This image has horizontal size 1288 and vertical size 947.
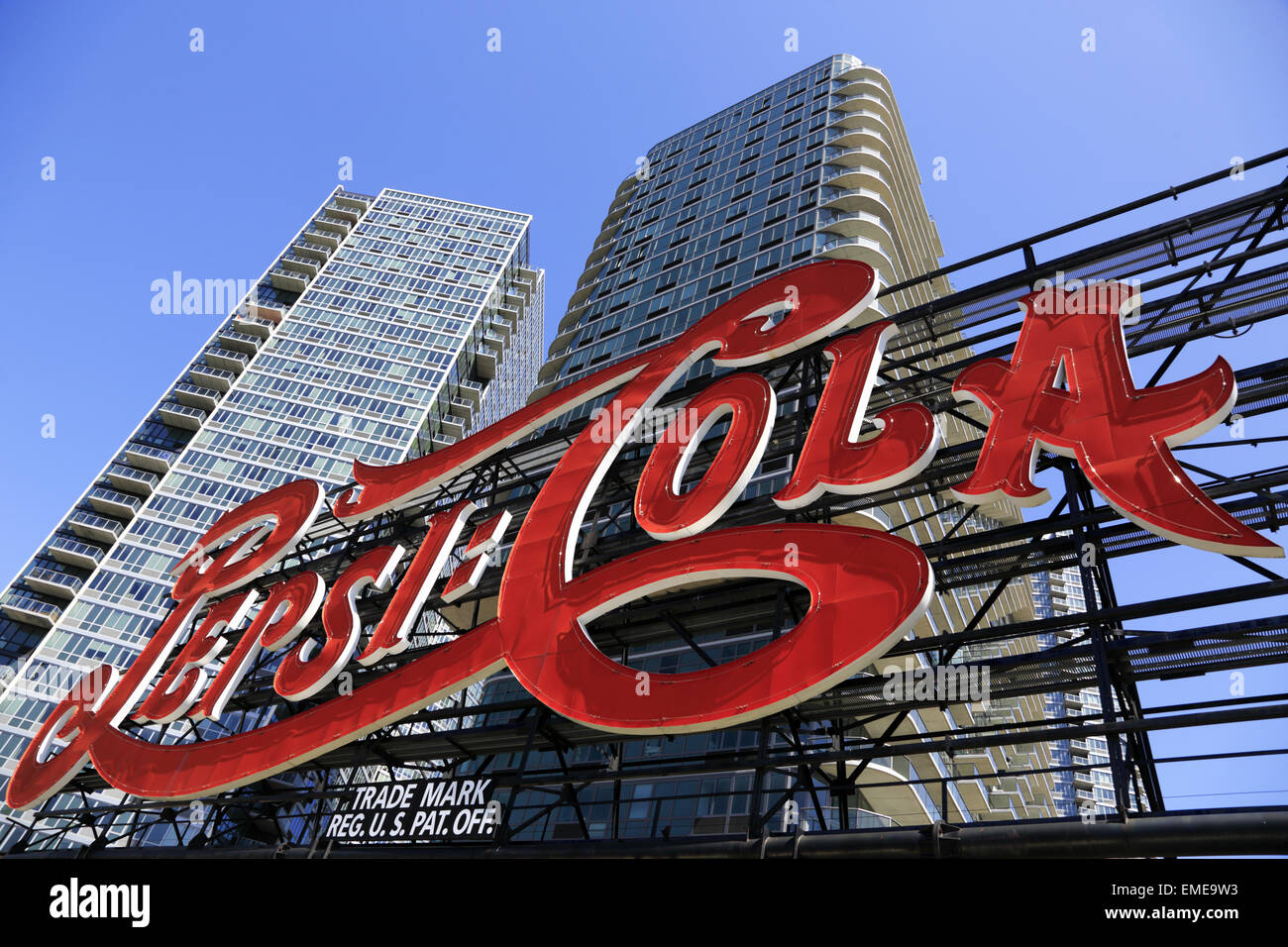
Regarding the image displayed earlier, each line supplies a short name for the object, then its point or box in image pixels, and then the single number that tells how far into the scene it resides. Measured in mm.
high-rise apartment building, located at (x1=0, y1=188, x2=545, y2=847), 69812
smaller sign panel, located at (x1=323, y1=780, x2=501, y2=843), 15203
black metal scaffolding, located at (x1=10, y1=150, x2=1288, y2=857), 10812
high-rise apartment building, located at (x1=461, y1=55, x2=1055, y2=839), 28203
